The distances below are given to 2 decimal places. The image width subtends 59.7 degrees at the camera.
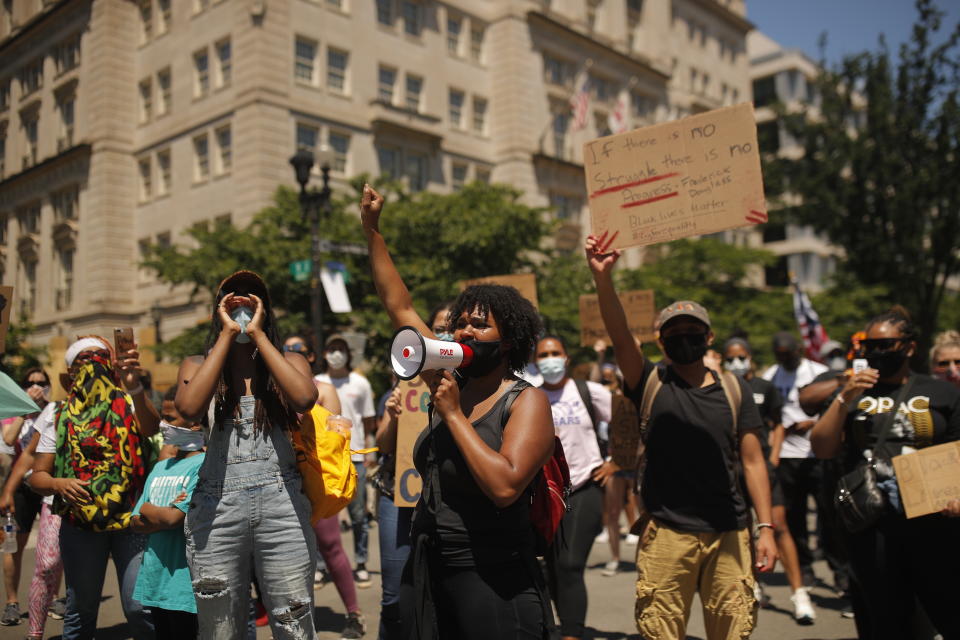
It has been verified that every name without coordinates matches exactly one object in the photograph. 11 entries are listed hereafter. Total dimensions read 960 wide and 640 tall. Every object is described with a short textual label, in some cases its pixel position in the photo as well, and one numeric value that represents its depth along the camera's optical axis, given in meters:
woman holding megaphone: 2.74
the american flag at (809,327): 14.59
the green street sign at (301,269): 14.82
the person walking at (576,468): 5.23
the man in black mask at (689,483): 3.93
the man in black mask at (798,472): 7.69
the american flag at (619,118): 30.98
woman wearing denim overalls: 3.40
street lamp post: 14.00
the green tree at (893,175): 23.64
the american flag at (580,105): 30.74
